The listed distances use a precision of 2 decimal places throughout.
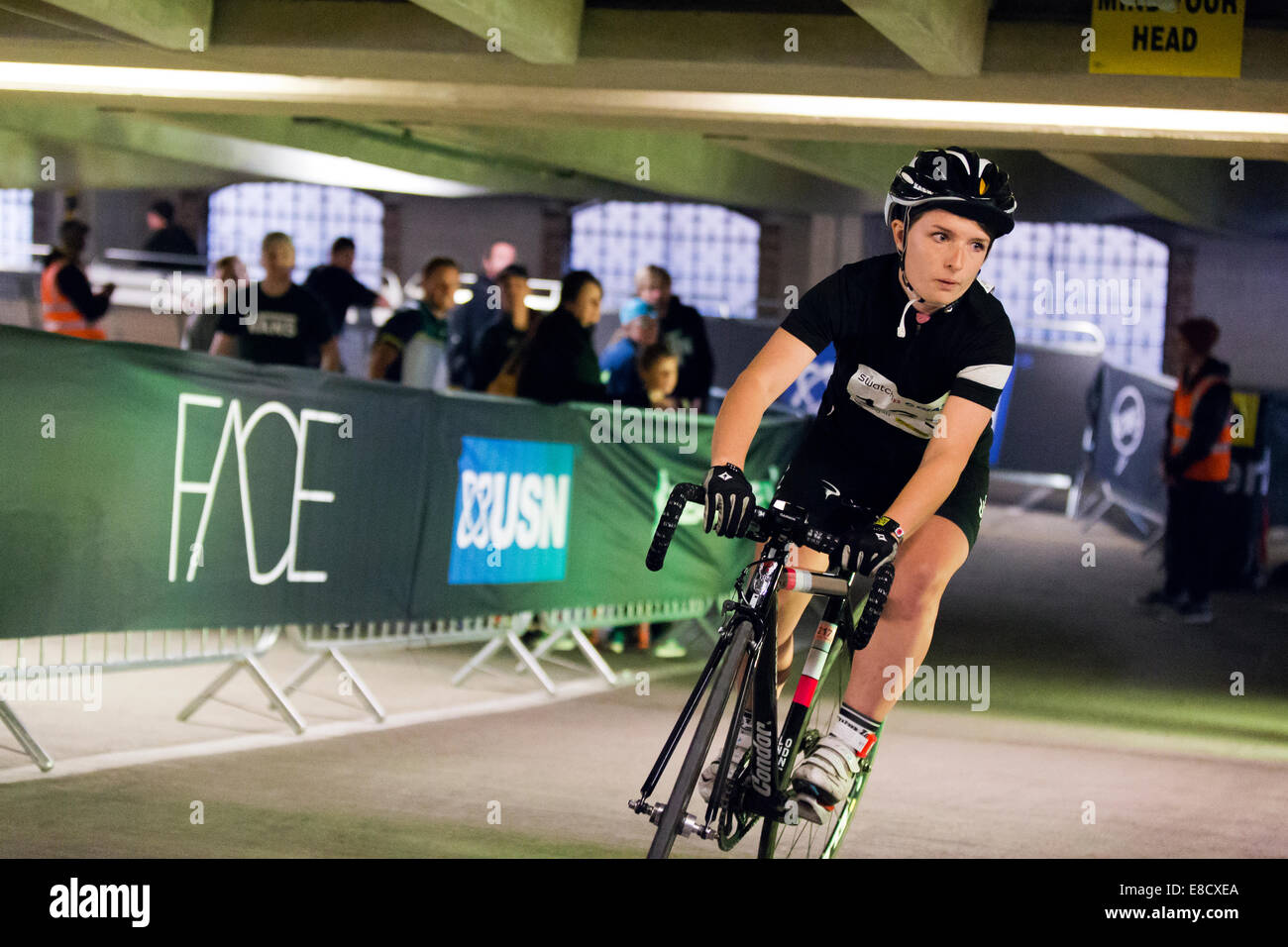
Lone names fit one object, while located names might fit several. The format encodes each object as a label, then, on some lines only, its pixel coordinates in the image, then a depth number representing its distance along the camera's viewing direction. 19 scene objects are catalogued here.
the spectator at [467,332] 13.02
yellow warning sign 9.38
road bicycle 4.19
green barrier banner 6.63
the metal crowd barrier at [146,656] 6.79
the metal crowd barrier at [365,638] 8.27
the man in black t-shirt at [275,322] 10.66
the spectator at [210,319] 10.70
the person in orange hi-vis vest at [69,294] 13.42
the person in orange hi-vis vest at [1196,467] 13.82
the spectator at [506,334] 11.25
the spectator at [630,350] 11.65
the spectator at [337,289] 13.23
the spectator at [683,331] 12.45
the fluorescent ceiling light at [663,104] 10.34
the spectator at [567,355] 10.22
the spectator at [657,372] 11.47
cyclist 4.56
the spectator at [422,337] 11.91
